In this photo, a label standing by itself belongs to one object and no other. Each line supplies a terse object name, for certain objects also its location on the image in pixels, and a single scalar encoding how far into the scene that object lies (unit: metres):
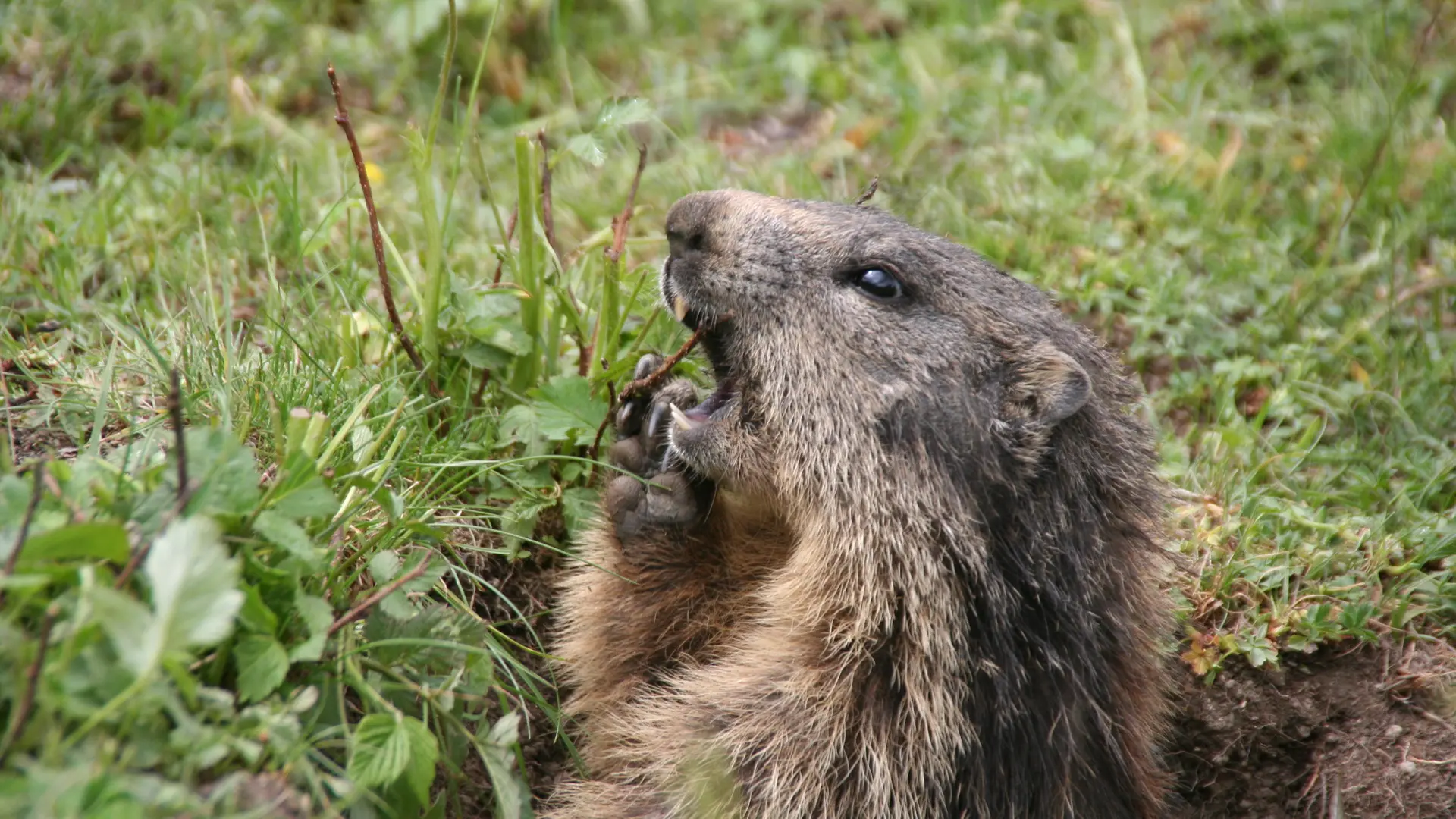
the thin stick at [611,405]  7.73
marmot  6.50
